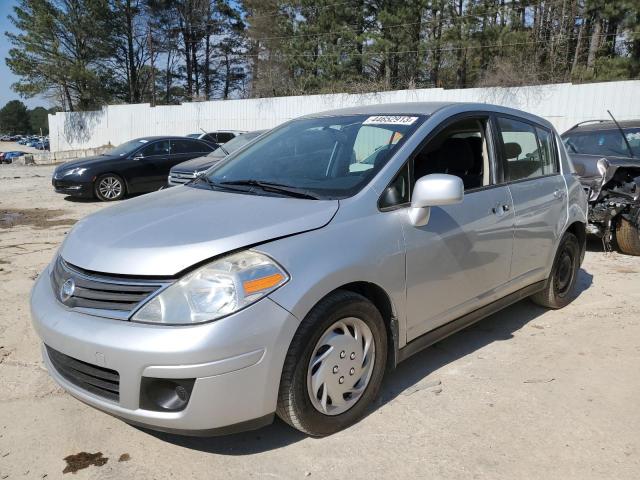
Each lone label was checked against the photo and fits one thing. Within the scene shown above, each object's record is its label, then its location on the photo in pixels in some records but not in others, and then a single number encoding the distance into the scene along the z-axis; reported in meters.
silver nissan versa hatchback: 2.28
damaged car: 6.30
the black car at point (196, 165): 9.71
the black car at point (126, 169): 11.26
